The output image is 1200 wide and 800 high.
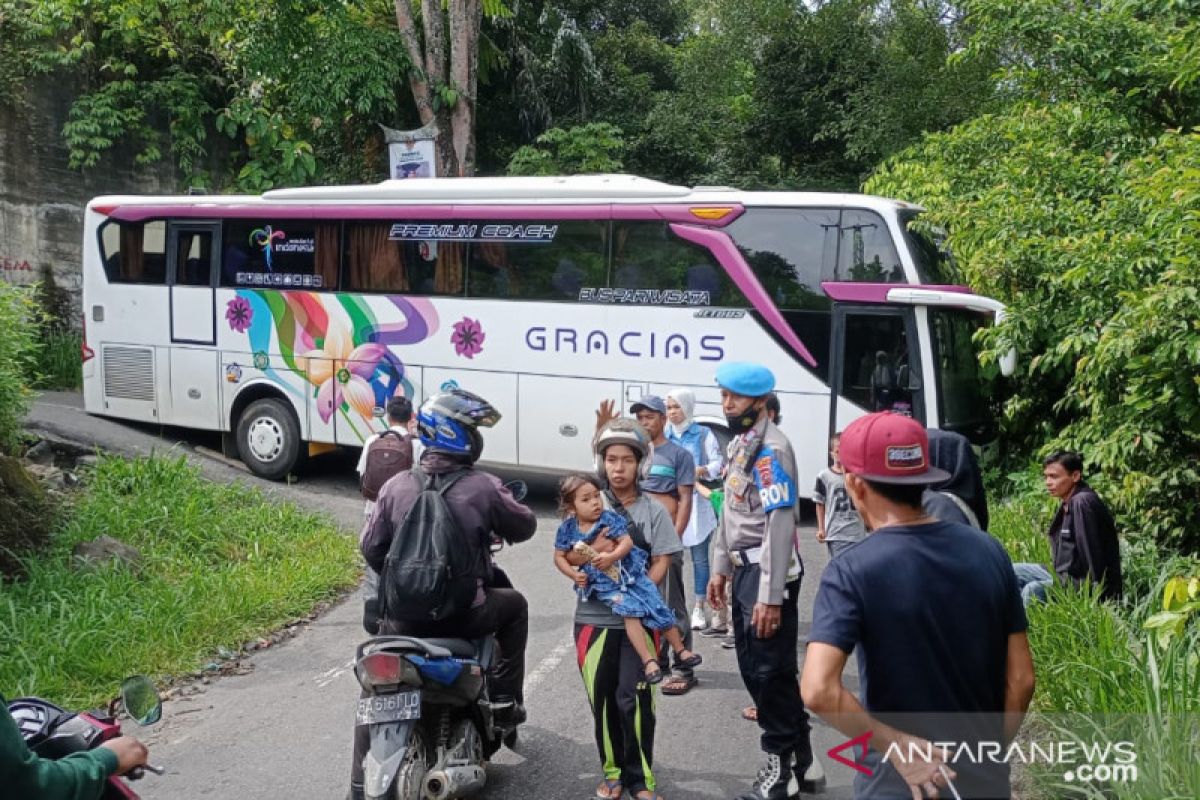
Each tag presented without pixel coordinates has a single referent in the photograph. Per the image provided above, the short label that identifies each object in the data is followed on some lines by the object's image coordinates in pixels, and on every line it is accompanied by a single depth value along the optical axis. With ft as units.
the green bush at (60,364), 53.57
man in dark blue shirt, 9.15
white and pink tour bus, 33.86
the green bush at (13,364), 27.14
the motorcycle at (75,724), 9.29
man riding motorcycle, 14.85
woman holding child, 15.44
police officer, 15.53
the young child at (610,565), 15.49
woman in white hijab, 23.91
